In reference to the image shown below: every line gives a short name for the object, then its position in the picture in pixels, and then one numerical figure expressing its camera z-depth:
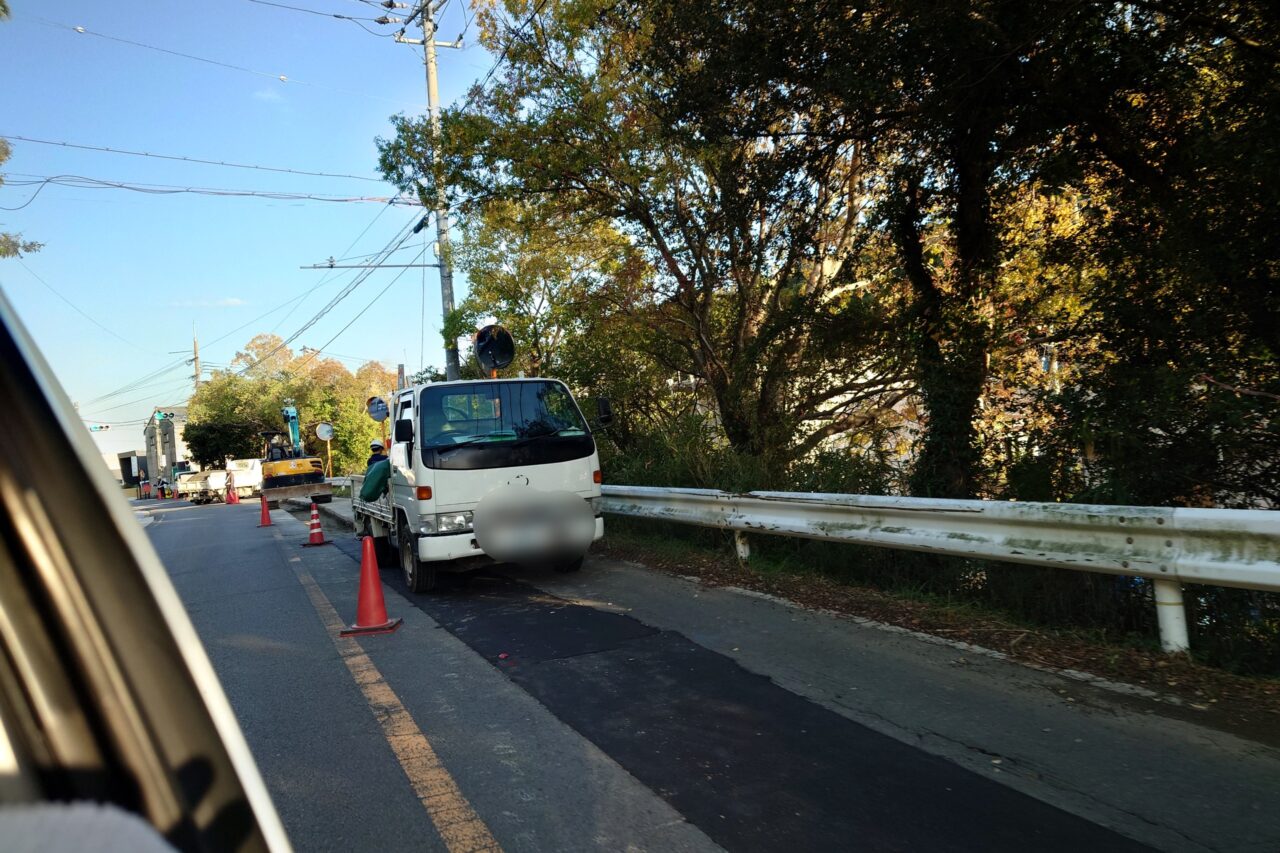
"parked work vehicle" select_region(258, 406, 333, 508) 27.16
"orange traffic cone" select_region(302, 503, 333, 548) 14.56
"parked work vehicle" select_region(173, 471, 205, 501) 43.47
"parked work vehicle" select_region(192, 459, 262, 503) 41.69
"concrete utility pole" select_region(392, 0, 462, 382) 19.34
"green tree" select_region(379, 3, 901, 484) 10.75
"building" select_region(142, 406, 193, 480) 61.06
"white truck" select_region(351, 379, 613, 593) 8.15
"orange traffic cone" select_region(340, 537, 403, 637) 7.14
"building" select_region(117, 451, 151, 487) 66.47
